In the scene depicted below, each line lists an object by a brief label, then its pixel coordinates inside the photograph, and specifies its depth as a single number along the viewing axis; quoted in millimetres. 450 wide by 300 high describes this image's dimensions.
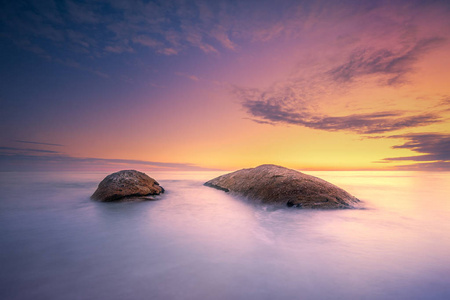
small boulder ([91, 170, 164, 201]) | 7879
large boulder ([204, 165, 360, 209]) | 6547
